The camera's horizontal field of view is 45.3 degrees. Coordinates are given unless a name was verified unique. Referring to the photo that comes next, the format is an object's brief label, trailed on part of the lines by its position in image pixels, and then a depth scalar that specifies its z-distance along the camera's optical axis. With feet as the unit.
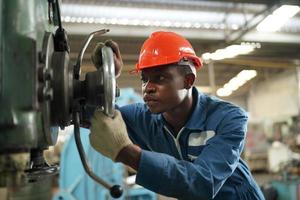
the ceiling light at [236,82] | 23.02
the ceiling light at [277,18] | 10.89
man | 2.73
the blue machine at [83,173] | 7.22
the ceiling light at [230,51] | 14.82
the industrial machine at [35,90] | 1.82
